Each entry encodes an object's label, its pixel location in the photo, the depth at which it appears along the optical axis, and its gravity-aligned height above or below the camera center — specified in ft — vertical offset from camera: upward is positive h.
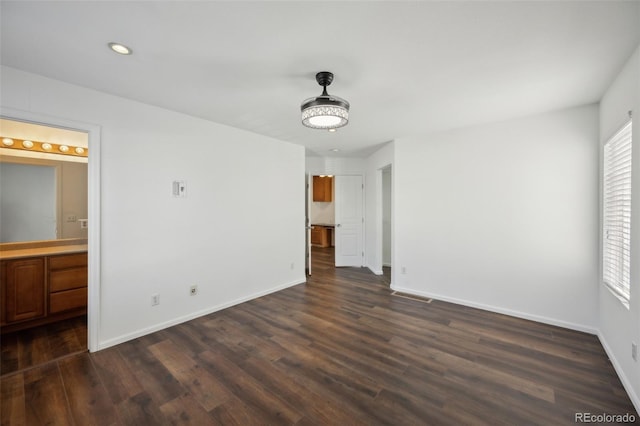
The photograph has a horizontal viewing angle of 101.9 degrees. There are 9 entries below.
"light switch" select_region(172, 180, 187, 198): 10.11 +0.81
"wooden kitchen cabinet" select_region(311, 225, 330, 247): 28.12 -2.85
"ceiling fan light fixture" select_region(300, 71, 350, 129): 6.68 +2.65
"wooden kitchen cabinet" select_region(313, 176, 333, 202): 25.44 +2.22
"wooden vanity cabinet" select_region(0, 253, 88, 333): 9.14 -3.08
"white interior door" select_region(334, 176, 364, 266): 19.57 -0.75
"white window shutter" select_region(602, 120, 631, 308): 6.86 -0.02
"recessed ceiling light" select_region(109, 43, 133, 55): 5.87 +3.71
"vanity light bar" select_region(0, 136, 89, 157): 10.59 +2.68
